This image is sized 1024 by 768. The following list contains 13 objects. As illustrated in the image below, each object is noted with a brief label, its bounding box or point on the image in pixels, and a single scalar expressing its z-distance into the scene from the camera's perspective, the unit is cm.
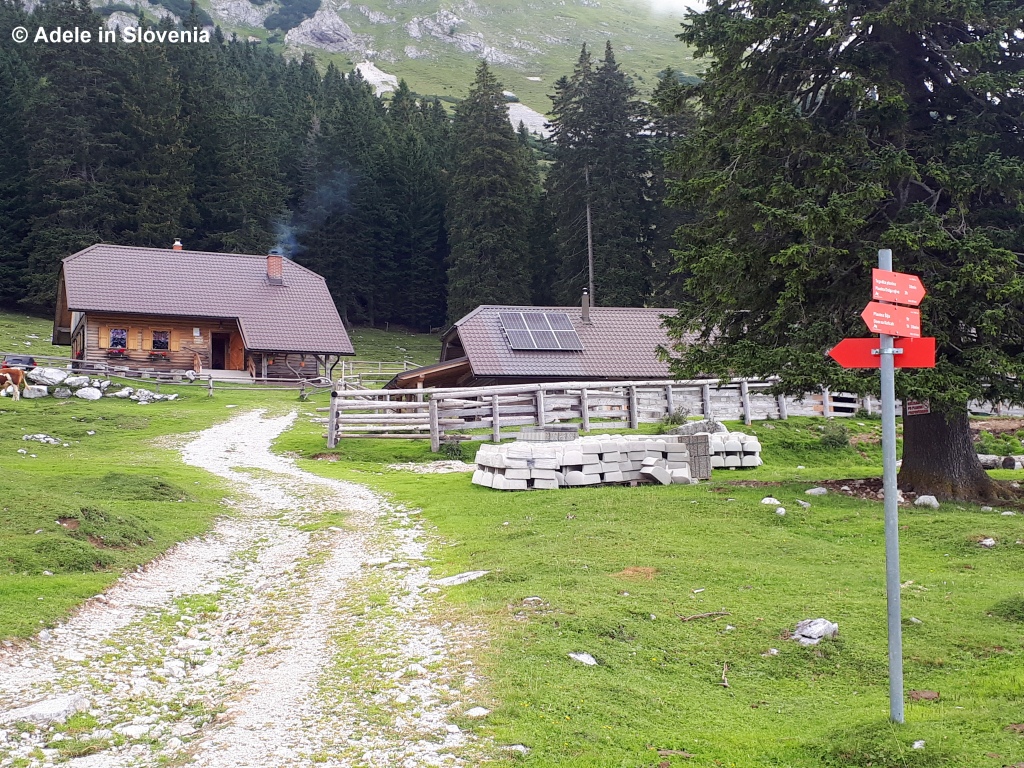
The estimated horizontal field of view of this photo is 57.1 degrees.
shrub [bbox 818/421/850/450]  2697
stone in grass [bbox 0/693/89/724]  741
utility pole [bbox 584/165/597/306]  6203
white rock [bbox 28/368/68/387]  3731
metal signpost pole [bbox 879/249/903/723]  664
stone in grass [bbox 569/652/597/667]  873
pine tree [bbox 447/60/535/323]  6688
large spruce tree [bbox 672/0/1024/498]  1578
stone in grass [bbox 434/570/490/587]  1180
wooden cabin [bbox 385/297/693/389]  3659
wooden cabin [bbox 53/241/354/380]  4984
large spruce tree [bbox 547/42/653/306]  6203
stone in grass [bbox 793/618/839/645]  921
